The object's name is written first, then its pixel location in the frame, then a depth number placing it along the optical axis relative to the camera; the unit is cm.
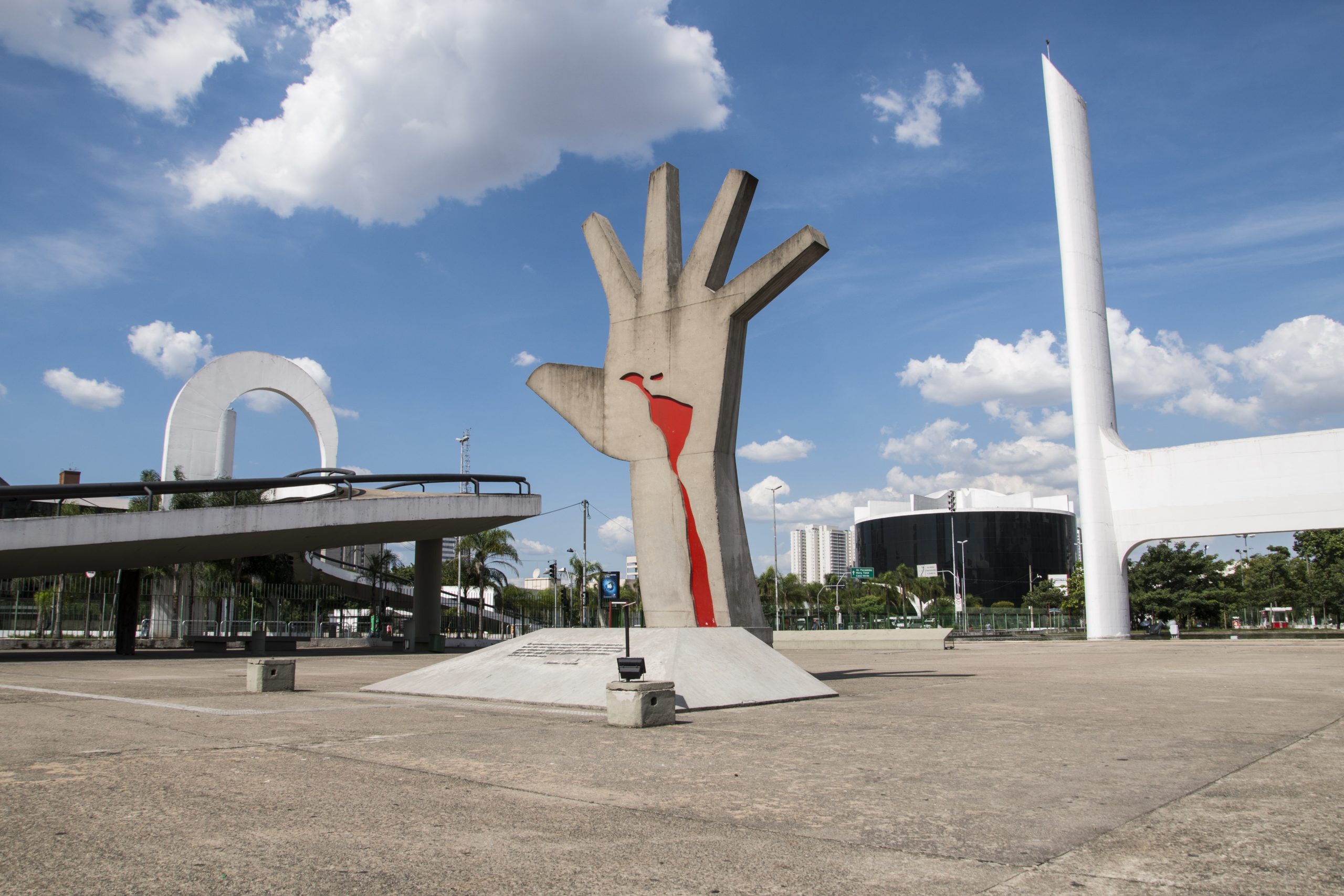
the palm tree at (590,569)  7788
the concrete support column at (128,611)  3328
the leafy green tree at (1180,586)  6203
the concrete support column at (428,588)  3916
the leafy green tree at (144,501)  4616
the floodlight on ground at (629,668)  1142
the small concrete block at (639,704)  1074
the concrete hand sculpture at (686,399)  1736
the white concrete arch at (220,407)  4556
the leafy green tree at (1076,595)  8750
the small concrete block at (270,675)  1543
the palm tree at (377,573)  5178
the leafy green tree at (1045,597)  10975
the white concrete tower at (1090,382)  5016
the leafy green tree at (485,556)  6144
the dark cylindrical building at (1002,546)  14862
